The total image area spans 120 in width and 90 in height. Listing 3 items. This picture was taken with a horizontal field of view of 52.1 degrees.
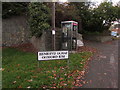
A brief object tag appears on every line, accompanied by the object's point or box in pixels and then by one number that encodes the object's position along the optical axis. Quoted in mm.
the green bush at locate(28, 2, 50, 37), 9596
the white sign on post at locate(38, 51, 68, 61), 4762
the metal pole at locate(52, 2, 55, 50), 8852
